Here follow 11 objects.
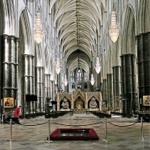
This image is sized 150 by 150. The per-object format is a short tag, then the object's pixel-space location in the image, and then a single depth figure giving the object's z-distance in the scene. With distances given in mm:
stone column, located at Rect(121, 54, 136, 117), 21214
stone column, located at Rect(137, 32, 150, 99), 16605
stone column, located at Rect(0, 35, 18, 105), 16882
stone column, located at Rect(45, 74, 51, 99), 33188
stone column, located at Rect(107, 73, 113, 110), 31591
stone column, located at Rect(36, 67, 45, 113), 27737
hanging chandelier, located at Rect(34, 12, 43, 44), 16008
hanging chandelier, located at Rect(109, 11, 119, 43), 16637
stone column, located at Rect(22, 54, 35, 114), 22076
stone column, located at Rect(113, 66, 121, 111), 26768
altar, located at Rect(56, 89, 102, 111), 33103
